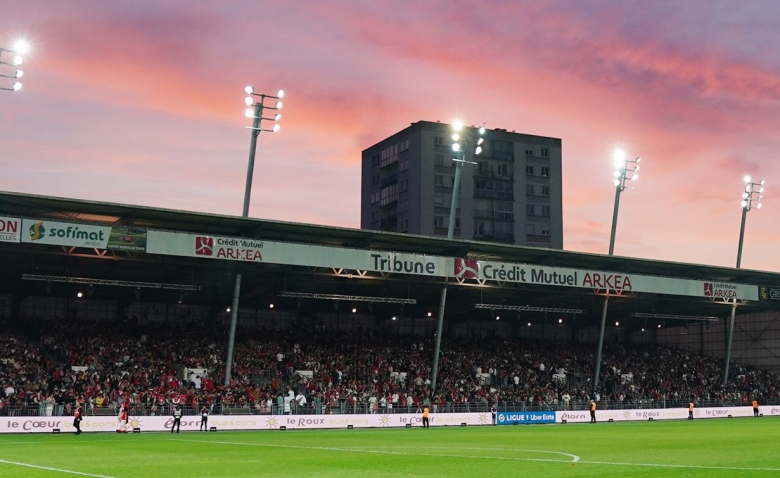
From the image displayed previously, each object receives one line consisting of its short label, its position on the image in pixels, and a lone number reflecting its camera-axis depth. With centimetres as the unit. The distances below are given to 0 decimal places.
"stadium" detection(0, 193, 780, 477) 2989
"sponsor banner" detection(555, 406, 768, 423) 5741
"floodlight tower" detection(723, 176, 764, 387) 6800
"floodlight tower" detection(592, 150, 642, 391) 6072
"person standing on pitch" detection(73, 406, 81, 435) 3878
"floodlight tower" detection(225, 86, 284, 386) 4641
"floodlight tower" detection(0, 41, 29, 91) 3775
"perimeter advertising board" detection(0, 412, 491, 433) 4141
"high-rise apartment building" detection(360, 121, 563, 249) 11569
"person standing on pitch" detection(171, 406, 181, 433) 4206
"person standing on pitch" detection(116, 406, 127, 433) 4084
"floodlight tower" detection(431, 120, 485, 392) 5167
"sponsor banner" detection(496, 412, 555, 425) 5491
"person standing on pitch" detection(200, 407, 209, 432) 4391
